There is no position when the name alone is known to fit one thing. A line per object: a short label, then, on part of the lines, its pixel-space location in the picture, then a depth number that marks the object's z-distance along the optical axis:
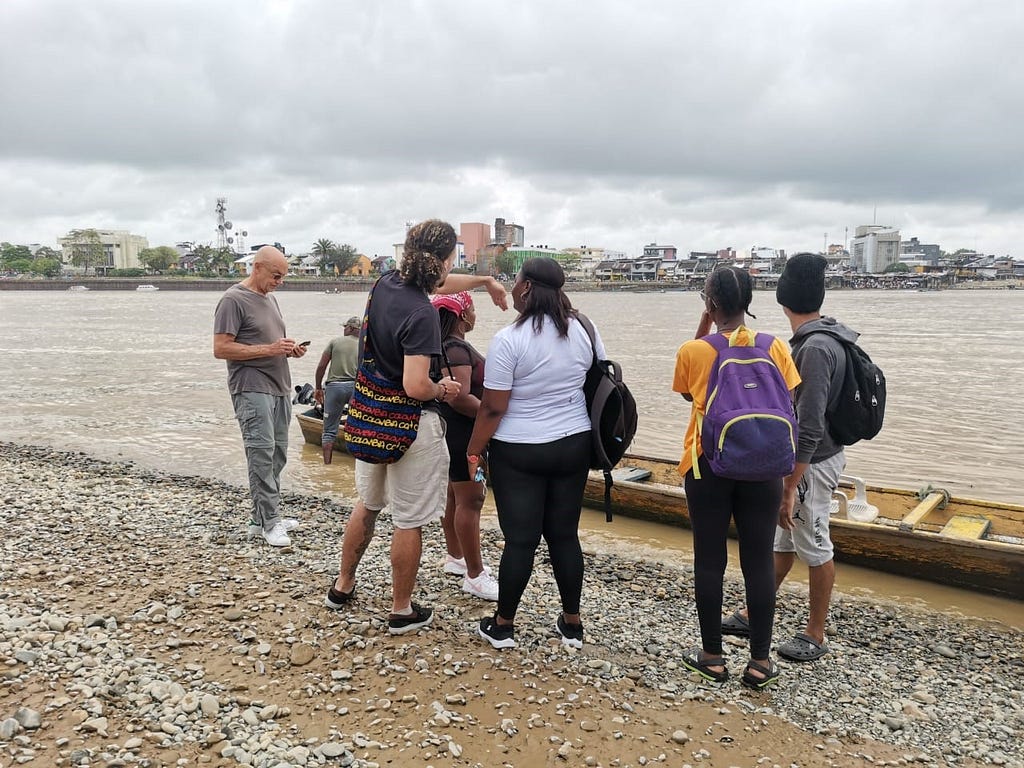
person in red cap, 4.43
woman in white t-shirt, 3.80
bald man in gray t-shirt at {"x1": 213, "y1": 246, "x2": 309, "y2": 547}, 5.52
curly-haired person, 3.78
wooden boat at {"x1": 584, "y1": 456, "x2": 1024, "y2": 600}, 6.15
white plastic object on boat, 6.95
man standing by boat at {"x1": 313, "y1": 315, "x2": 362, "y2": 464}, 9.51
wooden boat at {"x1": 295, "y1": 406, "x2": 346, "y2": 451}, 11.94
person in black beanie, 3.82
